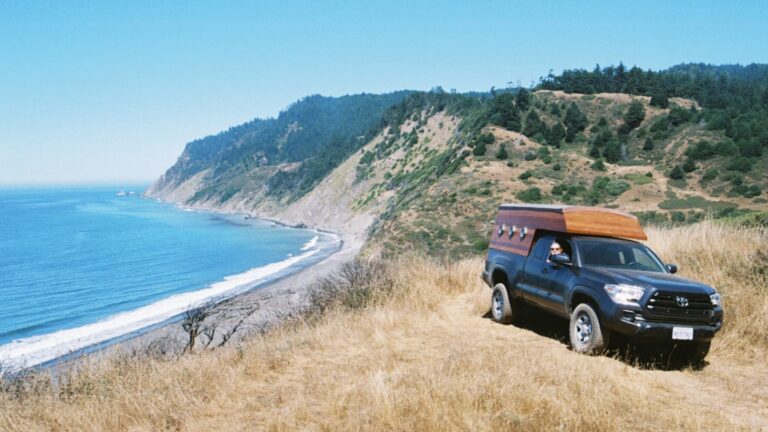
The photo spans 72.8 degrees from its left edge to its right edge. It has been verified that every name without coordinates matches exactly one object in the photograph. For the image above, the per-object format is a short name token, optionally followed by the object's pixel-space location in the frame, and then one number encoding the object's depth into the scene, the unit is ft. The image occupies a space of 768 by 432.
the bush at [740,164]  174.29
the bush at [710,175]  176.28
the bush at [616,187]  174.54
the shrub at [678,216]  143.02
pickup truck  23.57
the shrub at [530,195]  174.03
